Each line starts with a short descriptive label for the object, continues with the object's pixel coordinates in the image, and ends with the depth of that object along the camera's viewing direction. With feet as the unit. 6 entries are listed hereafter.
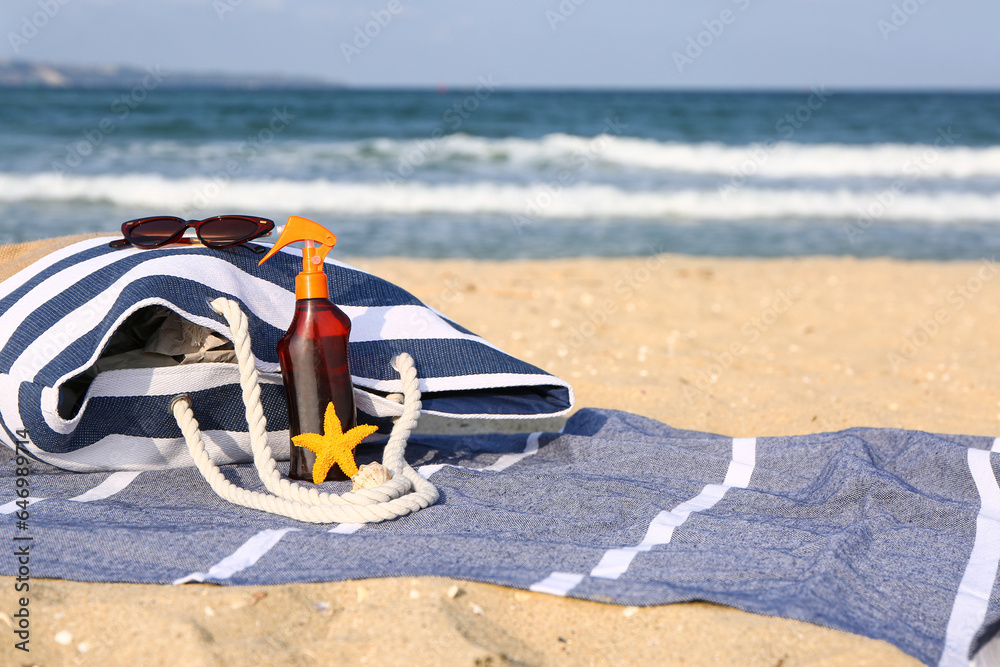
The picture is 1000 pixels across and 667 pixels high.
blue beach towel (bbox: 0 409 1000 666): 3.76
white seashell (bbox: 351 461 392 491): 4.10
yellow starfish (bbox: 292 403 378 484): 4.15
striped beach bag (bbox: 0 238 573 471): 4.02
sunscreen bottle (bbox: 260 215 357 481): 4.10
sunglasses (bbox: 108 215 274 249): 4.30
